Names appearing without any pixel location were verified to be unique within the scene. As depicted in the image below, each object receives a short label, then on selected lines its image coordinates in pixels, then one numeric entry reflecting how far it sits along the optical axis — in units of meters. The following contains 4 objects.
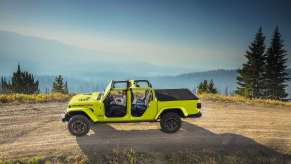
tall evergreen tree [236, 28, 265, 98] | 40.88
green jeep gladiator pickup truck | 9.84
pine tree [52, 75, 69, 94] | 72.93
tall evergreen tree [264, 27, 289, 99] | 41.31
